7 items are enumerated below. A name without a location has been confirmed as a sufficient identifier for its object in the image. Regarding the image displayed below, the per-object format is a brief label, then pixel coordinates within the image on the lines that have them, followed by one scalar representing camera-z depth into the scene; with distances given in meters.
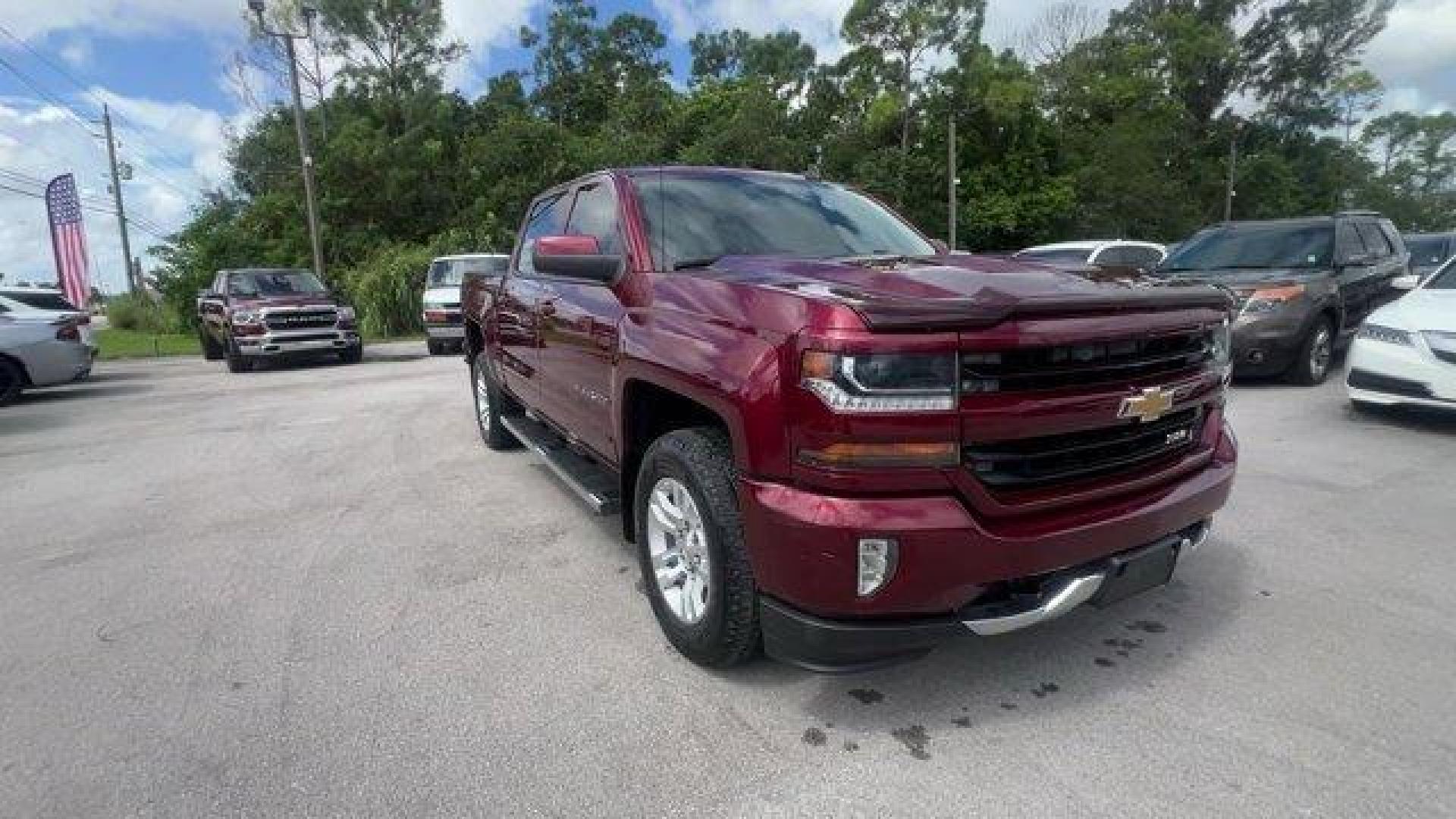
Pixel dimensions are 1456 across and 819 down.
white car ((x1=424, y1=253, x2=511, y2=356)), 15.28
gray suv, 7.71
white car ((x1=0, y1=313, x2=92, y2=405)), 10.14
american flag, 22.12
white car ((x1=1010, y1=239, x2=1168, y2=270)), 12.31
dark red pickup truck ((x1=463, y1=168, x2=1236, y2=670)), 2.25
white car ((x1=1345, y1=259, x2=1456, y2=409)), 5.81
